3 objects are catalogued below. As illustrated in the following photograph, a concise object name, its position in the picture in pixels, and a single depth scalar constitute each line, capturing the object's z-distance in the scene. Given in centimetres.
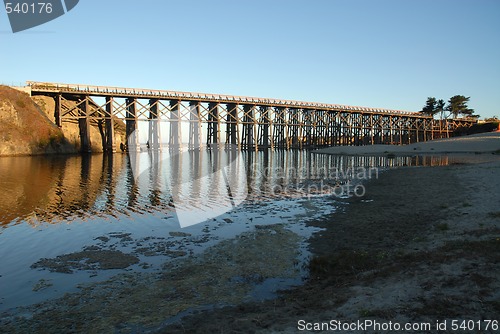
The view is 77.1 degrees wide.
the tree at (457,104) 11650
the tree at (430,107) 11619
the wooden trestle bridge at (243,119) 5812
